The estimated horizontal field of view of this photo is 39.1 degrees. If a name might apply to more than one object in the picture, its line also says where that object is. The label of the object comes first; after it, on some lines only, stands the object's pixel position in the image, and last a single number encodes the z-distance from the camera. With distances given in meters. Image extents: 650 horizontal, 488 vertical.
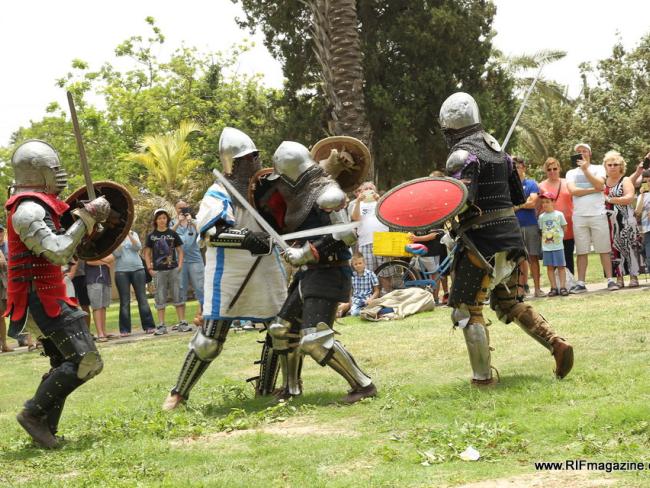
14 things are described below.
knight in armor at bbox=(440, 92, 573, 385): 6.30
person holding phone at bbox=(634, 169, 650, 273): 11.25
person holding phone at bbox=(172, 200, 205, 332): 13.53
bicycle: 12.75
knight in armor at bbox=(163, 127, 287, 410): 6.84
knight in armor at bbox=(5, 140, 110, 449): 5.85
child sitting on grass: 12.65
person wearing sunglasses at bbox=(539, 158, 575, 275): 12.25
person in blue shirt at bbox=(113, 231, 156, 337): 13.08
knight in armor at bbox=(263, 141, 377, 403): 6.39
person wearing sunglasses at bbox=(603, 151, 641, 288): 11.54
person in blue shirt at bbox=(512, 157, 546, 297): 11.77
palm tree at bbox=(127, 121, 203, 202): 25.30
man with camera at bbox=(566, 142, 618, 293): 11.61
